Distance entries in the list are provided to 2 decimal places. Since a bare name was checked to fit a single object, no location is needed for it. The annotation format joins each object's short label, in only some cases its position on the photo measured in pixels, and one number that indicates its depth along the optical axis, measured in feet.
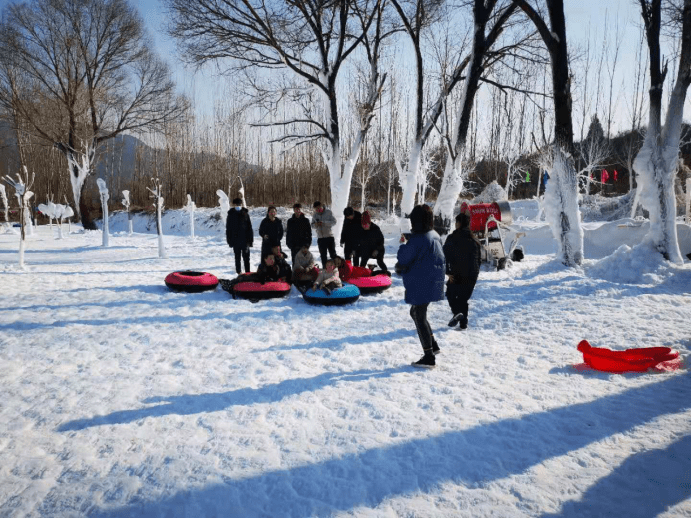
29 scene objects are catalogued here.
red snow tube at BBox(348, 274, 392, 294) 24.76
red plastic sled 13.41
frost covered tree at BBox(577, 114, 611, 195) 83.07
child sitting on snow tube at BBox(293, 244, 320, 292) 25.54
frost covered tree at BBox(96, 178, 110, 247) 49.06
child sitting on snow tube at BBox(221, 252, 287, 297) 24.23
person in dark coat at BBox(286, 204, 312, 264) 27.63
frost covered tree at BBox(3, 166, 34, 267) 34.38
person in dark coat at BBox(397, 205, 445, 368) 13.65
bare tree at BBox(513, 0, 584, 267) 28.43
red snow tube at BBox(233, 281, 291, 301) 23.52
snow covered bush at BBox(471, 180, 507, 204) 83.41
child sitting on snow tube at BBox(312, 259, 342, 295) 22.58
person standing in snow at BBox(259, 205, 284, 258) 26.61
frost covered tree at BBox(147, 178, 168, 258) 40.42
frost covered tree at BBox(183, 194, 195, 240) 63.46
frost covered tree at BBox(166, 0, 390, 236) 36.78
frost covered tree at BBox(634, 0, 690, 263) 29.04
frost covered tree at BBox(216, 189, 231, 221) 62.97
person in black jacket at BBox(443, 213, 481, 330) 18.35
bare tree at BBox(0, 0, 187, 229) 68.08
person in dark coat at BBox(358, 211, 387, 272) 28.84
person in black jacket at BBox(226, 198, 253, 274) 28.27
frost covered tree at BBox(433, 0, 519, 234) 35.24
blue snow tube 22.36
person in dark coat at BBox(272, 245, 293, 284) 25.86
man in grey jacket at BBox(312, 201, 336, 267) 29.73
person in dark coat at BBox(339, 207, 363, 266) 28.74
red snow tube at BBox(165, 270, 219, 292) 24.99
